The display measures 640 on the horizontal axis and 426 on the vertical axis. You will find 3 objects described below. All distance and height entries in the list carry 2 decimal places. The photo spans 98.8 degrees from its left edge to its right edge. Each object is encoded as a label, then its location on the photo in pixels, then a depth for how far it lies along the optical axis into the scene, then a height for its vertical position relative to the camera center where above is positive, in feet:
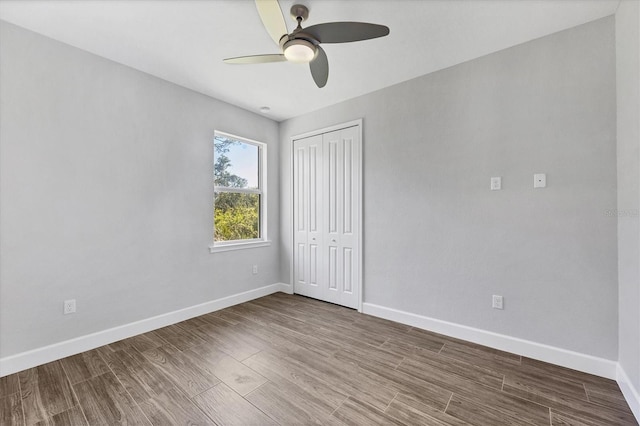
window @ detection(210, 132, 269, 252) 11.51 +0.99
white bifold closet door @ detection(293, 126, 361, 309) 11.14 -0.07
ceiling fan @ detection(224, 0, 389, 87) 5.30 +3.72
